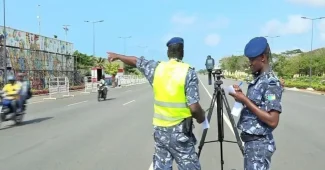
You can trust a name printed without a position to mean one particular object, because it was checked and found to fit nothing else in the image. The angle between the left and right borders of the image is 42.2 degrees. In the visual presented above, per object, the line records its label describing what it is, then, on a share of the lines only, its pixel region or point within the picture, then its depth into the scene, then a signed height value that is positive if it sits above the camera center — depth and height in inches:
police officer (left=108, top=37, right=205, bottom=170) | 145.6 -12.2
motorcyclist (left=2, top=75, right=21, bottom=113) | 497.2 -21.6
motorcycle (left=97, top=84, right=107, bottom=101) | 960.5 -40.4
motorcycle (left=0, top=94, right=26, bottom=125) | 490.0 -46.5
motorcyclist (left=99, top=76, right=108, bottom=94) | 974.1 -21.5
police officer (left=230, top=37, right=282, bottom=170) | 130.0 -9.9
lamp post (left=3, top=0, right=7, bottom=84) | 1171.3 +152.4
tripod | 206.9 -14.7
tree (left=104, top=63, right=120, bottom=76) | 3048.7 +38.7
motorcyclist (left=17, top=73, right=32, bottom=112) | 508.7 -21.0
